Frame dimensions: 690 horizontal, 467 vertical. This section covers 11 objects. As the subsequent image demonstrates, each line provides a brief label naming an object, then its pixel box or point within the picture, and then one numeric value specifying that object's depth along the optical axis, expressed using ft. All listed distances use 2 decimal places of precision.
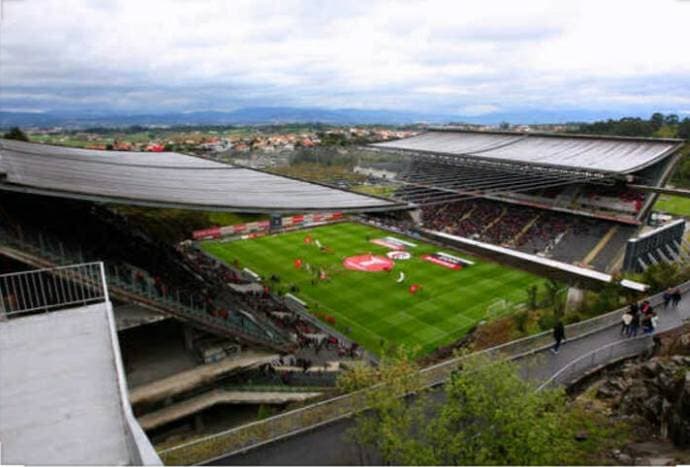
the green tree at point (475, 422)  27.66
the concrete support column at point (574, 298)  74.32
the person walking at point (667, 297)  62.28
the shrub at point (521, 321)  63.83
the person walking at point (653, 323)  54.44
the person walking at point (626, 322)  54.44
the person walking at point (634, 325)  54.85
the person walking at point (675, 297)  61.98
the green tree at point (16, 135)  185.37
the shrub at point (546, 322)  61.38
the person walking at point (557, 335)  51.01
